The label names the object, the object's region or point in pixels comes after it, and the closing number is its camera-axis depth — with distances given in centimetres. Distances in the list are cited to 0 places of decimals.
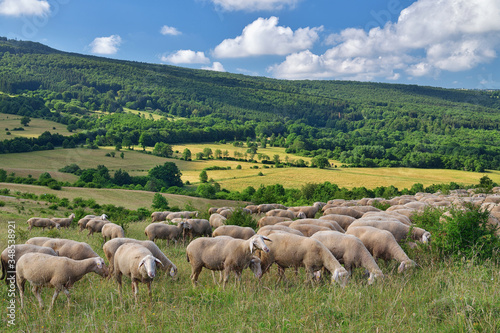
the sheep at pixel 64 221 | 2486
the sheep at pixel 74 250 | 1065
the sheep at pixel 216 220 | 2066
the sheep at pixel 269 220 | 1906
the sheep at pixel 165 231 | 1691
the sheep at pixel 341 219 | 1700
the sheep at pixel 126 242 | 999
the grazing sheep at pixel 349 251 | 973
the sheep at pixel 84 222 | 2240
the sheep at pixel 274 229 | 1230
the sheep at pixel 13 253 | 935
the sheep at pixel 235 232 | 1405
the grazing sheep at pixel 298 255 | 937
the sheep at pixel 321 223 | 1420
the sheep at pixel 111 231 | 1565
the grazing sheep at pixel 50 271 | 825
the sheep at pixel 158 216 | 2602
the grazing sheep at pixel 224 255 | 940
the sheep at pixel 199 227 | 1817
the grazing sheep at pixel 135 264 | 808
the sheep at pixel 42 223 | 2286
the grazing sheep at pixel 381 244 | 1066
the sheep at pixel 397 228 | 1318
